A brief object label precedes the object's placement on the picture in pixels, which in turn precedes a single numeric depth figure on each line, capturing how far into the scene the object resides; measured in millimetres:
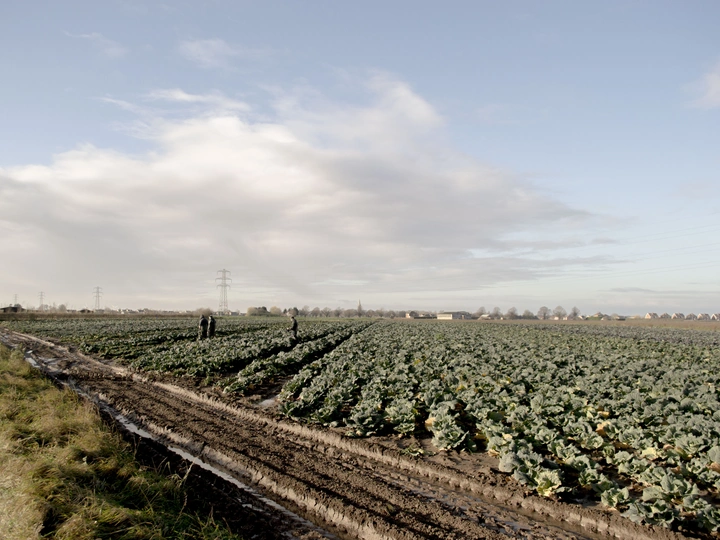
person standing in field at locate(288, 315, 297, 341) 28697
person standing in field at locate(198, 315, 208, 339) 29297
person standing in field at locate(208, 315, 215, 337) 30198
